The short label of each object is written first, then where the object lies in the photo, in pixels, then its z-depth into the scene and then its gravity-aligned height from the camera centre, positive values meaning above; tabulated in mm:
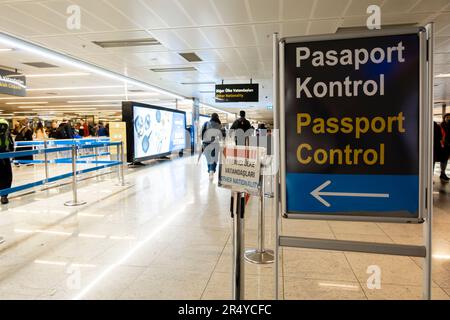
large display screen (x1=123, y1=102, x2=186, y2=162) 8875 +495
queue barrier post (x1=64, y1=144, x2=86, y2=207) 5113 -780
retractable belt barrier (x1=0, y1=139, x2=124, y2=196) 4027 -75
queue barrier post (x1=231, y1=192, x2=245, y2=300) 1942 -585
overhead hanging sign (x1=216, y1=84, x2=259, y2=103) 10180 +1611
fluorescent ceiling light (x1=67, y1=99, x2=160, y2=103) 18355 +2504
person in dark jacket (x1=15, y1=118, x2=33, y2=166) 11555 +411
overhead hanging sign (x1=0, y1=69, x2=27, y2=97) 7816 +1560
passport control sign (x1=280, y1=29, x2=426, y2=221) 1518 +84
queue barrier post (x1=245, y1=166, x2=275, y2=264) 2980 -1025
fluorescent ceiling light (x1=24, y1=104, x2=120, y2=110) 20984 +2615
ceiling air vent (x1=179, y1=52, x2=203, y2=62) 7322 +2018
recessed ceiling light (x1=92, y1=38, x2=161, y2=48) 6280 +1987
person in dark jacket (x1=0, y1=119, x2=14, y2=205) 5297 -275
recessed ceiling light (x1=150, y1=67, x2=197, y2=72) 8875 +2063
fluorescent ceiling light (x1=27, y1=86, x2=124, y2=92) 12766 +2276
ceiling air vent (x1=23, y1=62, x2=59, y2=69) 8120 +2058
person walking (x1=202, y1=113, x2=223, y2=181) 7703 +112
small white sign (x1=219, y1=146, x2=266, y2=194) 1891 -142
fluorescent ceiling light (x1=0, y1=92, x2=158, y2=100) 15241 +2389
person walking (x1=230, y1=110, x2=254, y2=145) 7367 +401
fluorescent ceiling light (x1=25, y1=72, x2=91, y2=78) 9648 +2124
